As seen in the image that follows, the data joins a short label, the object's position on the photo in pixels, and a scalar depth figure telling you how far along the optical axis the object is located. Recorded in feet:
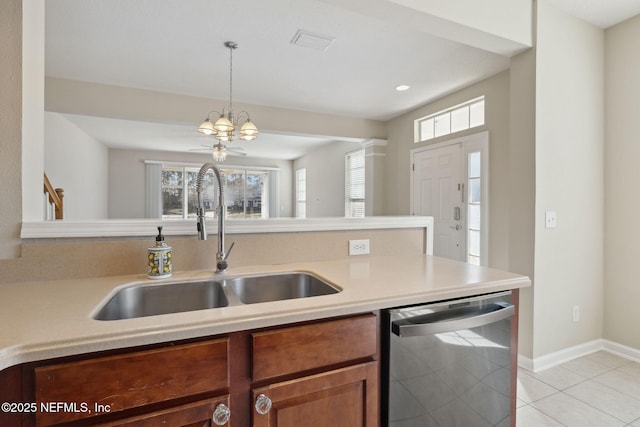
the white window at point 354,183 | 18.47
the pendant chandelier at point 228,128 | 9.78
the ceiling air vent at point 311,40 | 8.43
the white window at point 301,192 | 27.25
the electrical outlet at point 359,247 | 5.69
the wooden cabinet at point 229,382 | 2.32
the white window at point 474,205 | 11.36
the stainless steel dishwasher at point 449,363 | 3.43
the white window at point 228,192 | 26.55
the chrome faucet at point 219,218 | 4.36
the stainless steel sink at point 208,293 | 3.78
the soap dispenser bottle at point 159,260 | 4.09
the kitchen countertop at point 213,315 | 2.33
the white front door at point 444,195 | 12.11
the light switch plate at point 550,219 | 7.63
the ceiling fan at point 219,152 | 13.66
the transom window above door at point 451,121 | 11.72
